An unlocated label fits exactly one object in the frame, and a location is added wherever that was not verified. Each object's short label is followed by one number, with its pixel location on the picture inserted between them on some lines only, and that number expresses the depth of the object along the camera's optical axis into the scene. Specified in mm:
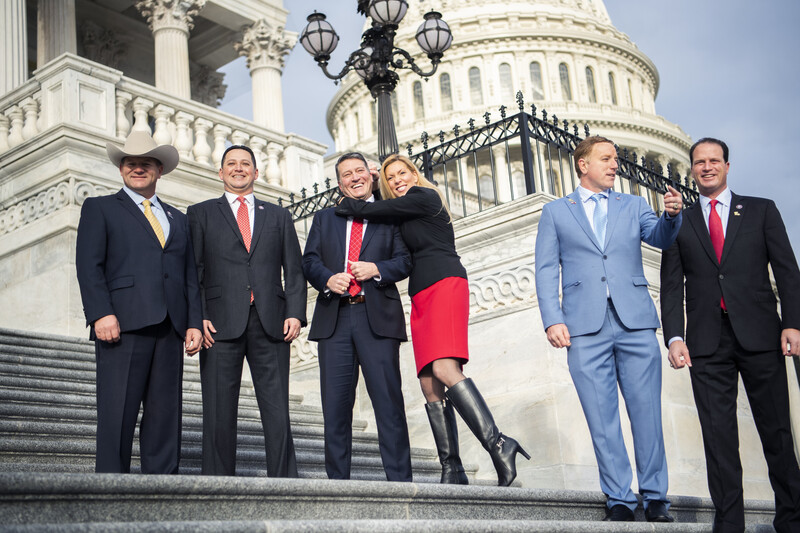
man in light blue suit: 5414
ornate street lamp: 12066
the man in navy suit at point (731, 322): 5113
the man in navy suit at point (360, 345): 5594
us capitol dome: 73938
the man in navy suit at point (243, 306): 5598
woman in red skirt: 5590
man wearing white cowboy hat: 5105
